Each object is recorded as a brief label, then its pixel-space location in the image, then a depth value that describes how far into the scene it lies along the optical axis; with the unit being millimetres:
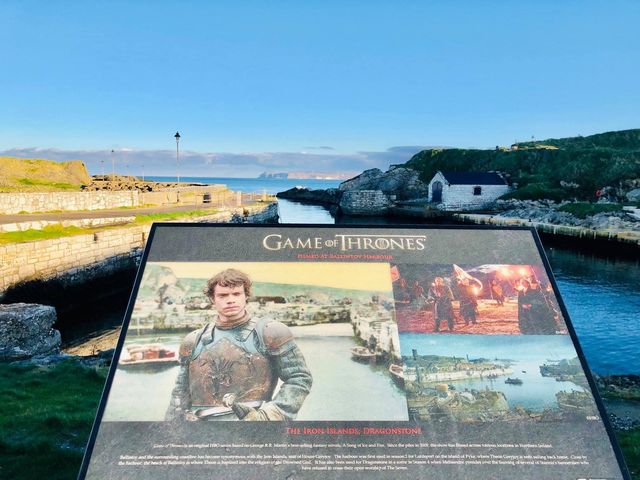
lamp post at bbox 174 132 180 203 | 41938
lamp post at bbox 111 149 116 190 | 58128
